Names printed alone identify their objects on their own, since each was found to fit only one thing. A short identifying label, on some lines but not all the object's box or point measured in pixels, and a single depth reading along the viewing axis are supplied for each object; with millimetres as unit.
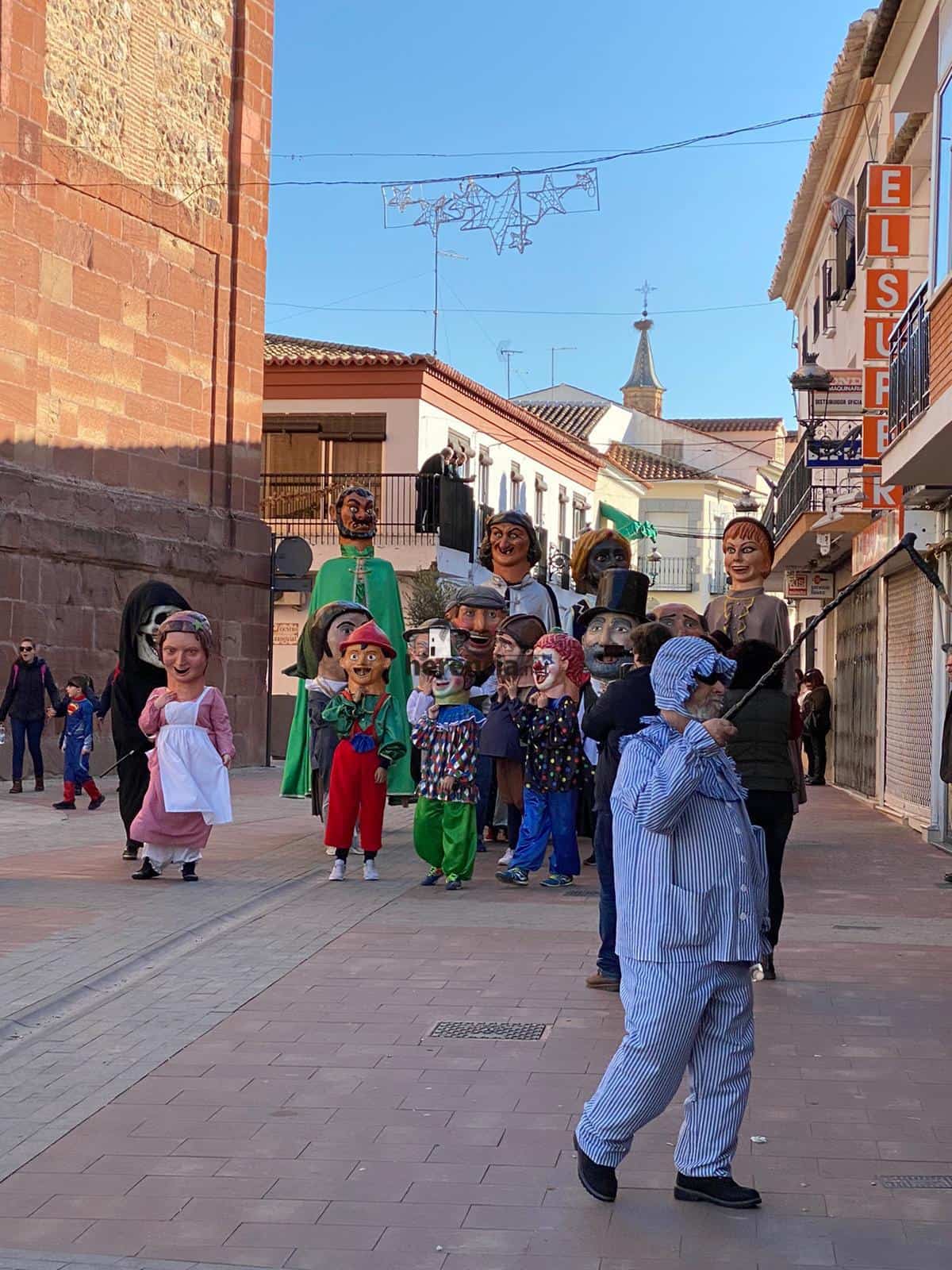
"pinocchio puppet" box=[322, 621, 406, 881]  11336
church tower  89500
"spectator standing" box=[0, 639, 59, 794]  18891
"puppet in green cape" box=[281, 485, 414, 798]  13922
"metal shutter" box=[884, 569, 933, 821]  17875
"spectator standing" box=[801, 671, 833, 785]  26328
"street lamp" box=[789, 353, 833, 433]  20484
